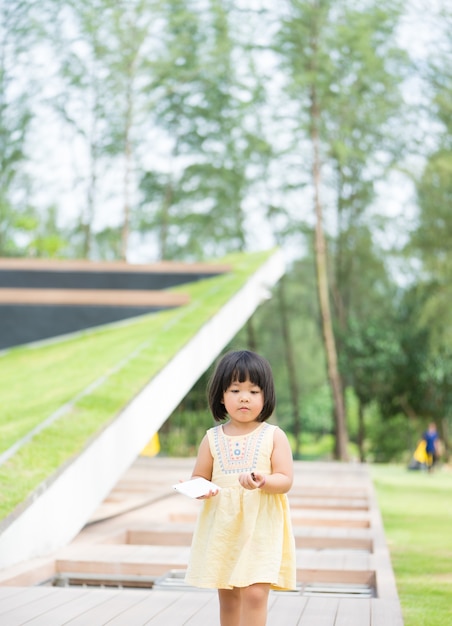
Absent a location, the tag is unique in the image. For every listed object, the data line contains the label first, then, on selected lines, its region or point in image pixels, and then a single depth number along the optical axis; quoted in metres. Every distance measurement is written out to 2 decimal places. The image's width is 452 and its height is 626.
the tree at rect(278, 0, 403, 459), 22.69
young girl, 3.08
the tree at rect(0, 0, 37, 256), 24.27
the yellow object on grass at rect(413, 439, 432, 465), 19.91
